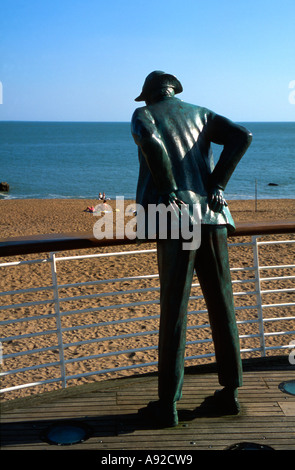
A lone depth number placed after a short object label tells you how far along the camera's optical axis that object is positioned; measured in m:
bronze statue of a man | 3.06
